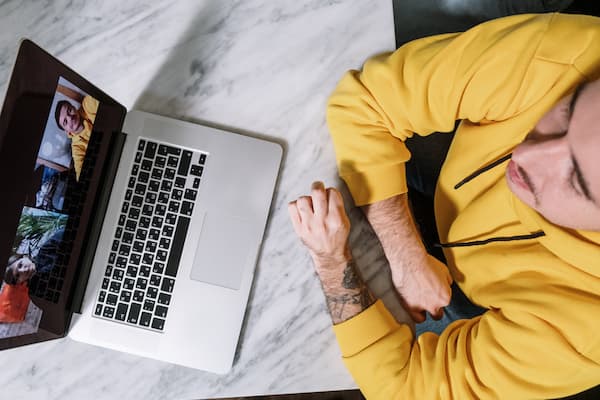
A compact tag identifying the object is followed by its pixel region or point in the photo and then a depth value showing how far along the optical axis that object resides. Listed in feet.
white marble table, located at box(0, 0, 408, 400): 2.70
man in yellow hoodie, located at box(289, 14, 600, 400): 2.20
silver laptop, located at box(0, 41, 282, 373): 2.57
